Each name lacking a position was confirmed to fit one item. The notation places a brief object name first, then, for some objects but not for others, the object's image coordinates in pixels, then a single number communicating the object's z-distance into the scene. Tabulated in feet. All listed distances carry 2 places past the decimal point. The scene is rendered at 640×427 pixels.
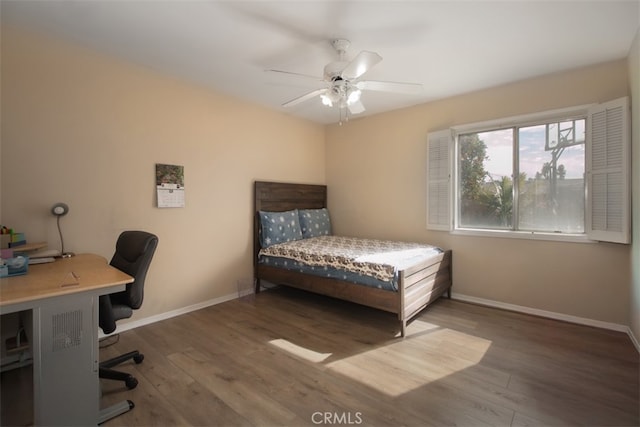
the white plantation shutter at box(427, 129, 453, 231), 12.11
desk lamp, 7.73
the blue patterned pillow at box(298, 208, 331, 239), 14.23
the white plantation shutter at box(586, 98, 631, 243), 8.36
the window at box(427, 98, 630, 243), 8.70
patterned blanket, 9.12
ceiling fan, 7.02
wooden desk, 4.67
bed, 8.82
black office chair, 6.05
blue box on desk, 5.49
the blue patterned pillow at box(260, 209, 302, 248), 12.58
